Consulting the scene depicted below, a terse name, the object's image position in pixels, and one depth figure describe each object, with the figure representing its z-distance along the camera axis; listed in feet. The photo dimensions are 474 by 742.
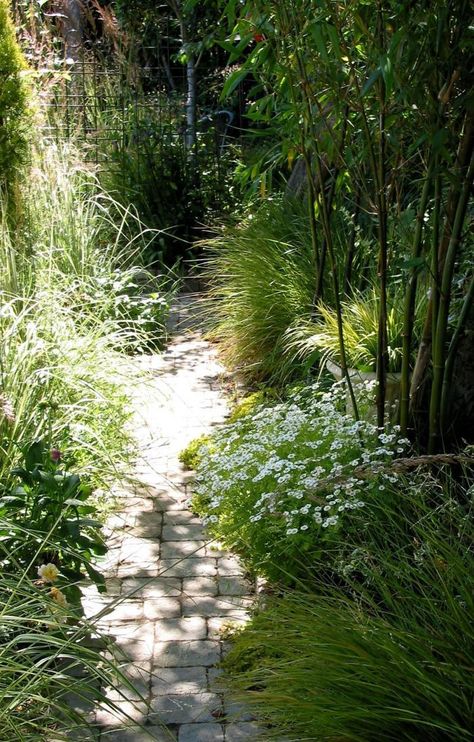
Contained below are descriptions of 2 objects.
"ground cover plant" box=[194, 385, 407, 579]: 11.94
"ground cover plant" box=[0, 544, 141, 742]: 8.51
